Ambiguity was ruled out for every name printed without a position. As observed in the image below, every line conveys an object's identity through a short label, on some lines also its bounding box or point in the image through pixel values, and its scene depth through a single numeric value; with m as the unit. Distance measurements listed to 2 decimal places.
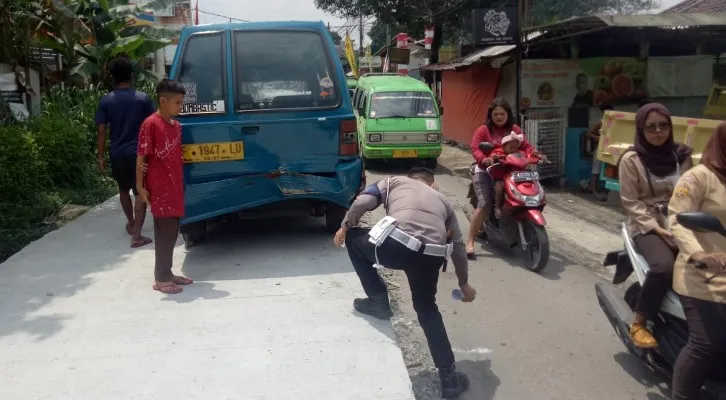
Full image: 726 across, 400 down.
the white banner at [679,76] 11.87
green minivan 13.34
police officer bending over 3.63
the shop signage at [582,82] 11.77
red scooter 6.05
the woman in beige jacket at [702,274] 3.11
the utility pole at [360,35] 29.55
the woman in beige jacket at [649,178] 3.76
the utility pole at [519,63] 11.66
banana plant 11.49
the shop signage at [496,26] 11.59
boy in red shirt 4.89
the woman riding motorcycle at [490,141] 6.61
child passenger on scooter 6.46
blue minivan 5.77
